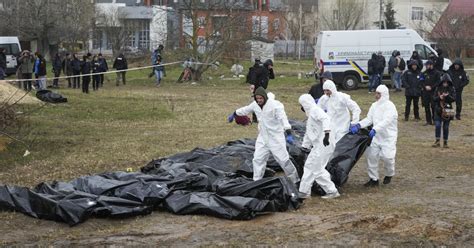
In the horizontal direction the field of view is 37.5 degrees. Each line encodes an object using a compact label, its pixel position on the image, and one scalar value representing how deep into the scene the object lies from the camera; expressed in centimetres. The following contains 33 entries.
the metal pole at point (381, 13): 5856
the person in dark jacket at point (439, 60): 2054
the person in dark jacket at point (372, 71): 2559
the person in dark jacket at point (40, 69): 2688
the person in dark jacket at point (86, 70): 2565
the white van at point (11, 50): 3641
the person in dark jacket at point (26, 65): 2597
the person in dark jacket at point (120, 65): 3041
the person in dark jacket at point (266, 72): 1861
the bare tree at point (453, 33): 4984
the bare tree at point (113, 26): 5252
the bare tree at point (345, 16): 6388
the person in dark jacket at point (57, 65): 3067
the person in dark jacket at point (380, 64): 2570
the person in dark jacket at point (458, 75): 1839
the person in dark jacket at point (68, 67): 2891
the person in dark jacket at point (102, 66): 2888
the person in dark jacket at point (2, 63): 2639
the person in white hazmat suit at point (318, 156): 953
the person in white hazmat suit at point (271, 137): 992
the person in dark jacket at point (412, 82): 1833
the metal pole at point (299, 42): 5818
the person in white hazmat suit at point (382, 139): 1044
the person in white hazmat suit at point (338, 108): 1072
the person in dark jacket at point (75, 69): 2827
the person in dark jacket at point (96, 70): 2770
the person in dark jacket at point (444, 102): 1366
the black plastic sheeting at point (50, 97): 2116
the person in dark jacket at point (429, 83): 1717
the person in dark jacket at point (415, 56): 2340
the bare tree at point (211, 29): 3238
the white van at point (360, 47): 2697
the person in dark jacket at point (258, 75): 1856
